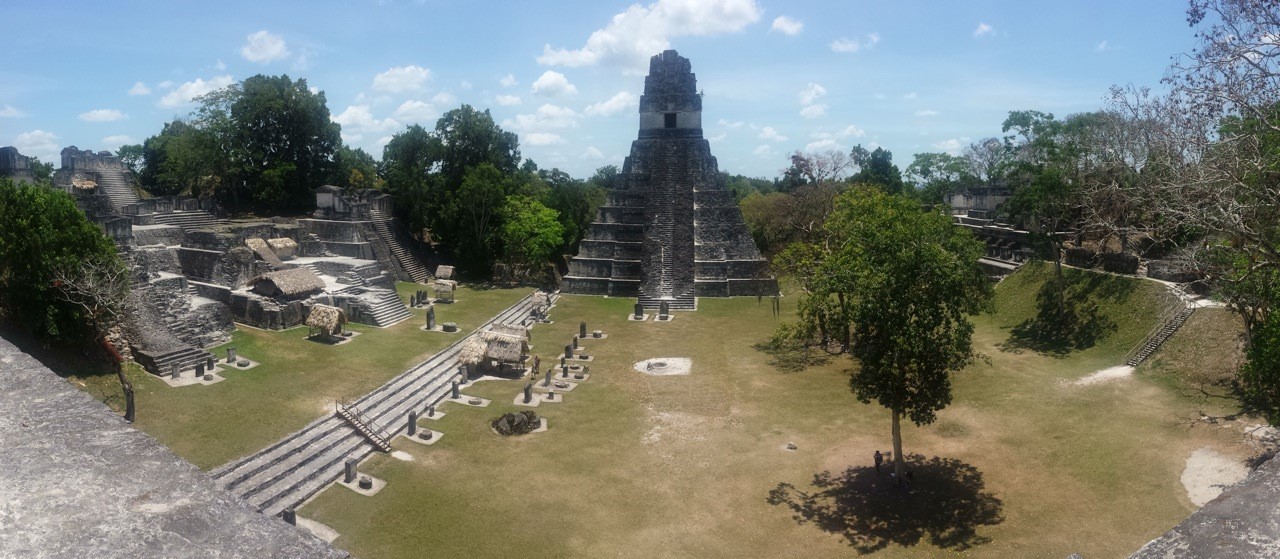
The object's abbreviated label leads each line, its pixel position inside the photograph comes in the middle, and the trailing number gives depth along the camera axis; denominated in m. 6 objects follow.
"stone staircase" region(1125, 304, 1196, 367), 27.30
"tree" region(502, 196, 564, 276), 47.34
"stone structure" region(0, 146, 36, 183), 40.94
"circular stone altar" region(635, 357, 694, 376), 29.34
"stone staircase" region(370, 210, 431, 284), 47.62
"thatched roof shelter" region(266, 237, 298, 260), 41.69
